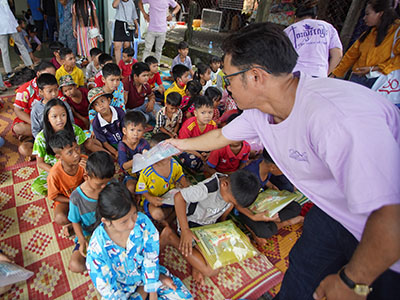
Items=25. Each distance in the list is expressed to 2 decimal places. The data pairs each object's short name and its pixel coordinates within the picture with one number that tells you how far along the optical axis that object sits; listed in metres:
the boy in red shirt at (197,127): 2.69
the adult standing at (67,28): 5.05
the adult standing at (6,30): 3.89
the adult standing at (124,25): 4.71
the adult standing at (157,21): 5.02
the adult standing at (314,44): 2.23
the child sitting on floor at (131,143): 2.33
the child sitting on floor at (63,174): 1.85
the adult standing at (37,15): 5.93
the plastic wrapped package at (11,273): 1.38
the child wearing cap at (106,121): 2.67
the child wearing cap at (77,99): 3.04
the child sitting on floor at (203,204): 1.64
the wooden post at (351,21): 4.28
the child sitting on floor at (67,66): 3.44
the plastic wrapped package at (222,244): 1.61
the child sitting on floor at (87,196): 1.63
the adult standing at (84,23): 4.79
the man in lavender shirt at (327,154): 0.64
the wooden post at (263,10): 5.13
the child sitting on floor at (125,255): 1.25
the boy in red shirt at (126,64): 4.32
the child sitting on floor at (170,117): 3.04
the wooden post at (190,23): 6.53
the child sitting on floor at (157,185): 1.96
